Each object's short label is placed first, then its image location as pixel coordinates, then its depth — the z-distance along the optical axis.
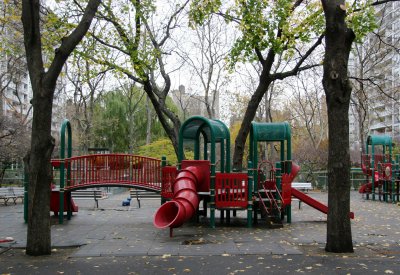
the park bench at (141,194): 18.97
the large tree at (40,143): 8.55
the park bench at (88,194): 18.06
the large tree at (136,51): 16.20
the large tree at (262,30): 14.91
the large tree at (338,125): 8.44
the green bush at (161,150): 35.16
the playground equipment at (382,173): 20.88
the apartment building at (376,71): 31.31
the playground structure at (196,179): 12.20
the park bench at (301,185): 22.96
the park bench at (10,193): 19.43
